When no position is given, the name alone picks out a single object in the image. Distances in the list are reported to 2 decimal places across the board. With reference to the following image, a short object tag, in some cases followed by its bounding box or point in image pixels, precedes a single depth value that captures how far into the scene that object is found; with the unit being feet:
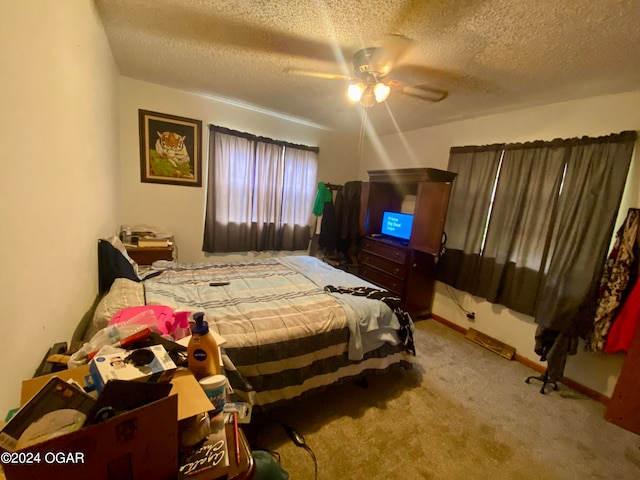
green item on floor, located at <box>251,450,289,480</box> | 3.58
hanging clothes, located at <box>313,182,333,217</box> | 13.11
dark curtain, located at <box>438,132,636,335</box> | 6.78
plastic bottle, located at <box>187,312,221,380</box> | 2.72
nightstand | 8.72
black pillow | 5.84
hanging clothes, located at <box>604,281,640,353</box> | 6.13
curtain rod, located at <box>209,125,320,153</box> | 10.29
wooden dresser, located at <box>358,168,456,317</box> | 9.31
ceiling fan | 5.56
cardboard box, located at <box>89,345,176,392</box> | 2.16
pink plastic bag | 3.64
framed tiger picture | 9.44
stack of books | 8.87
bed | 4.84
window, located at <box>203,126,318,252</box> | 10.72
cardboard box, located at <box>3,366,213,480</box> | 1.49
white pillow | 4.08
